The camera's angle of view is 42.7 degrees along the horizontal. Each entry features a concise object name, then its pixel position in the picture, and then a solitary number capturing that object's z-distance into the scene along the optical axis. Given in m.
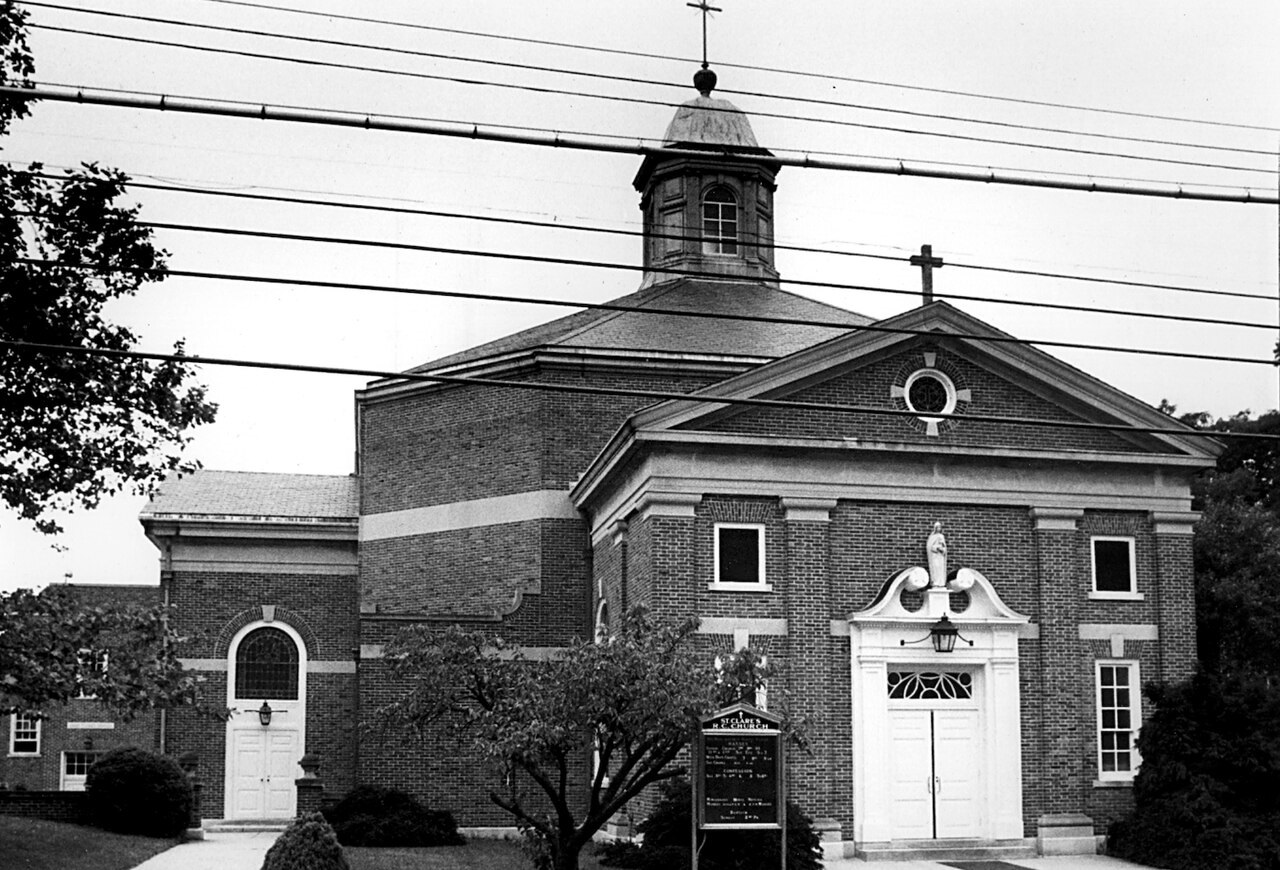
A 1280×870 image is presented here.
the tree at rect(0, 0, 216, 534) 21.22
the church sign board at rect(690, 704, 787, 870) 19.98
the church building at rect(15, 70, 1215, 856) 26.00
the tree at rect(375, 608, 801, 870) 18.97
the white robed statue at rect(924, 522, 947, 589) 26.47
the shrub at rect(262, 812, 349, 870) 20.11
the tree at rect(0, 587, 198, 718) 20.47
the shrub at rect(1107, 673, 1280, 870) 23.70
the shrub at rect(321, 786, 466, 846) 27.69
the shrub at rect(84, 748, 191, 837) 29.42
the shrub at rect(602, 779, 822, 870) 21.47
